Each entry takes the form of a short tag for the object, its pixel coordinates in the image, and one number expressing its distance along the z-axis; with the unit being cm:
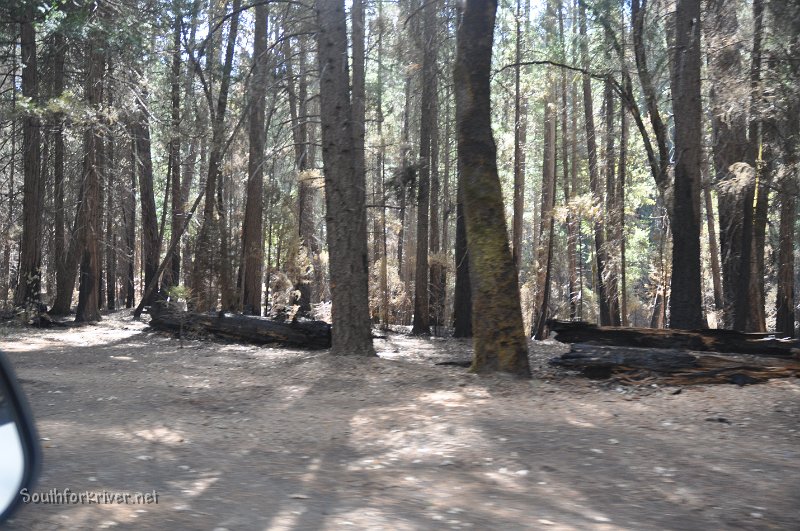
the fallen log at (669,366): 995
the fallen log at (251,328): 1584
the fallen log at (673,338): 1168
